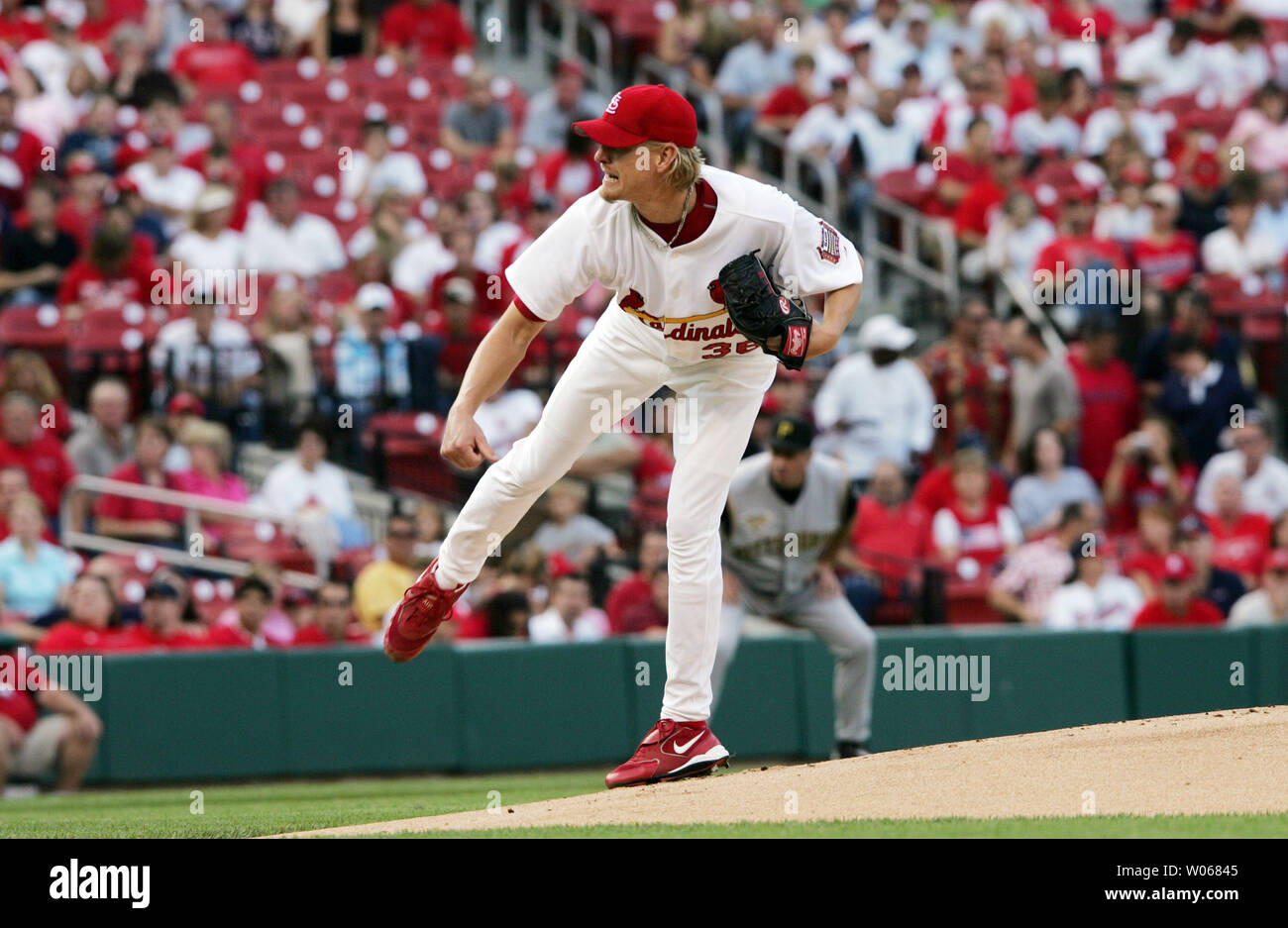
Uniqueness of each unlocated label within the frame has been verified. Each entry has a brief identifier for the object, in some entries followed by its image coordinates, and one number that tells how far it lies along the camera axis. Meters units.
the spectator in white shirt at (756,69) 16.05
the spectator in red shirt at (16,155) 13.41
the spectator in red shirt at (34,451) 11.22
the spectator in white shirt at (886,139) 15.61
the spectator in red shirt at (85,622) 10.15
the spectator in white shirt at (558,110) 15.10
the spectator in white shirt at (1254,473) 12.79
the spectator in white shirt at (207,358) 12.16
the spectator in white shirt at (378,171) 14.43
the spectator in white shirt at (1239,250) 14.68
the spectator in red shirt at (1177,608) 11.58
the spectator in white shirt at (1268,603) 11.69
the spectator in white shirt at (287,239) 13.47
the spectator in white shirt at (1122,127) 16.16
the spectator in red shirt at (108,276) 12.59
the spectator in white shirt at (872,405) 12.59
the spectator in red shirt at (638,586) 11.21
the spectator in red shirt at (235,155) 14.09
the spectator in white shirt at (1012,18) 17.62
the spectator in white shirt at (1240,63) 17.34
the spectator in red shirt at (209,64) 15.32
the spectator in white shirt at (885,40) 16.91
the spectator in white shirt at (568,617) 11.27
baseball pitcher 6.19
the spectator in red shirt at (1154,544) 12.01
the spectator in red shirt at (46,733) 9.51
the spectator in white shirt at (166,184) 13.55
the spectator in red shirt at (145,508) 11.47
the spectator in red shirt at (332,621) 10.80
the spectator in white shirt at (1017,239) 14.53
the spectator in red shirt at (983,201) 14.92
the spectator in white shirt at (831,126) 15.40
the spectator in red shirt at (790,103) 15.73
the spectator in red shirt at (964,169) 15.30
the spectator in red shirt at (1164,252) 14.39
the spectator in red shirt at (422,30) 16.22
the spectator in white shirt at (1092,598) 11.84
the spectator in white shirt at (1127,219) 14.76
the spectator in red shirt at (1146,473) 12.98
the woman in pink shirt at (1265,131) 15.98
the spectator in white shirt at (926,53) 17.08
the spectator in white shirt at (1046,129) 16.19
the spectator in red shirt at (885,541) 11.65
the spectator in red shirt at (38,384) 11.41
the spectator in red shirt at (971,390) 13.10
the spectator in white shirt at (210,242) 13.03
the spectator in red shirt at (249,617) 10.72
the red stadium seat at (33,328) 12.24
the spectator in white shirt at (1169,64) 17.47
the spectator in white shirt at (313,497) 11.64
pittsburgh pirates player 9.48
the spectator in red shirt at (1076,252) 13.91
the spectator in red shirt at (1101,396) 13.36
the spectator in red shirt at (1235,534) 12.38
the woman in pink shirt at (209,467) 11.71
